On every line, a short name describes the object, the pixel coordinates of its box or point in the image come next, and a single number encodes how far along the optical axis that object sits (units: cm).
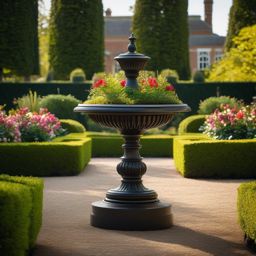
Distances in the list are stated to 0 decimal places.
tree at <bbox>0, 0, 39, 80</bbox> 3169
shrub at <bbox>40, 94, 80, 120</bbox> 2281
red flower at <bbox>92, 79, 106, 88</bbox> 923
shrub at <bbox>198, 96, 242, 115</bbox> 2300
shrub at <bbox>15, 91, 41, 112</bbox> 2083
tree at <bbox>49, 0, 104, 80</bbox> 3416
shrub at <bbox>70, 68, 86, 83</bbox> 2800
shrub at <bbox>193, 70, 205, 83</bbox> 2845
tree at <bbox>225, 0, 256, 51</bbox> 3556
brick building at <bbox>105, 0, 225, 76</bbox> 6194
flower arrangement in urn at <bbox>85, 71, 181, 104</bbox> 886
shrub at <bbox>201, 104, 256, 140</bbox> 1590
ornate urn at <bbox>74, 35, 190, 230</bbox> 855
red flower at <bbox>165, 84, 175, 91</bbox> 920
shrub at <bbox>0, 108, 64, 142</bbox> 1545
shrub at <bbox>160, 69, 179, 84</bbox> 2747
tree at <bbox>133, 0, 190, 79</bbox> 3506
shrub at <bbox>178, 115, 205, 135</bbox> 2031
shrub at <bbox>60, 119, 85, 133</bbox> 1986
